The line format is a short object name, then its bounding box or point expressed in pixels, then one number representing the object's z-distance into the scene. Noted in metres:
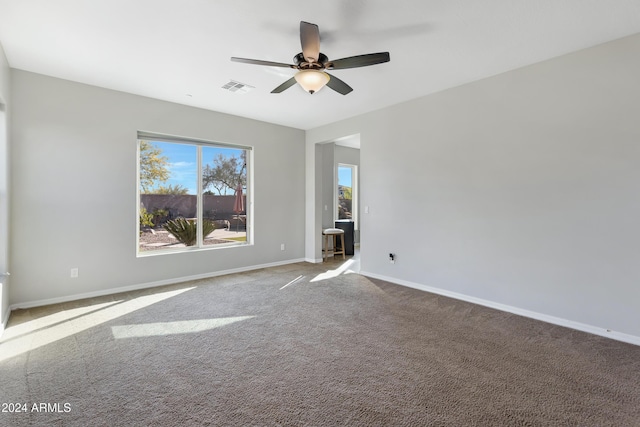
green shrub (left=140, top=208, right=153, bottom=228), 4.55
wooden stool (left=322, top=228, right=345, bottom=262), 6.71
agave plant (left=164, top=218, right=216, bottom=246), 4.88
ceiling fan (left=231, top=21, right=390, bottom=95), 2.36
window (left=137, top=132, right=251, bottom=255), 4.62
